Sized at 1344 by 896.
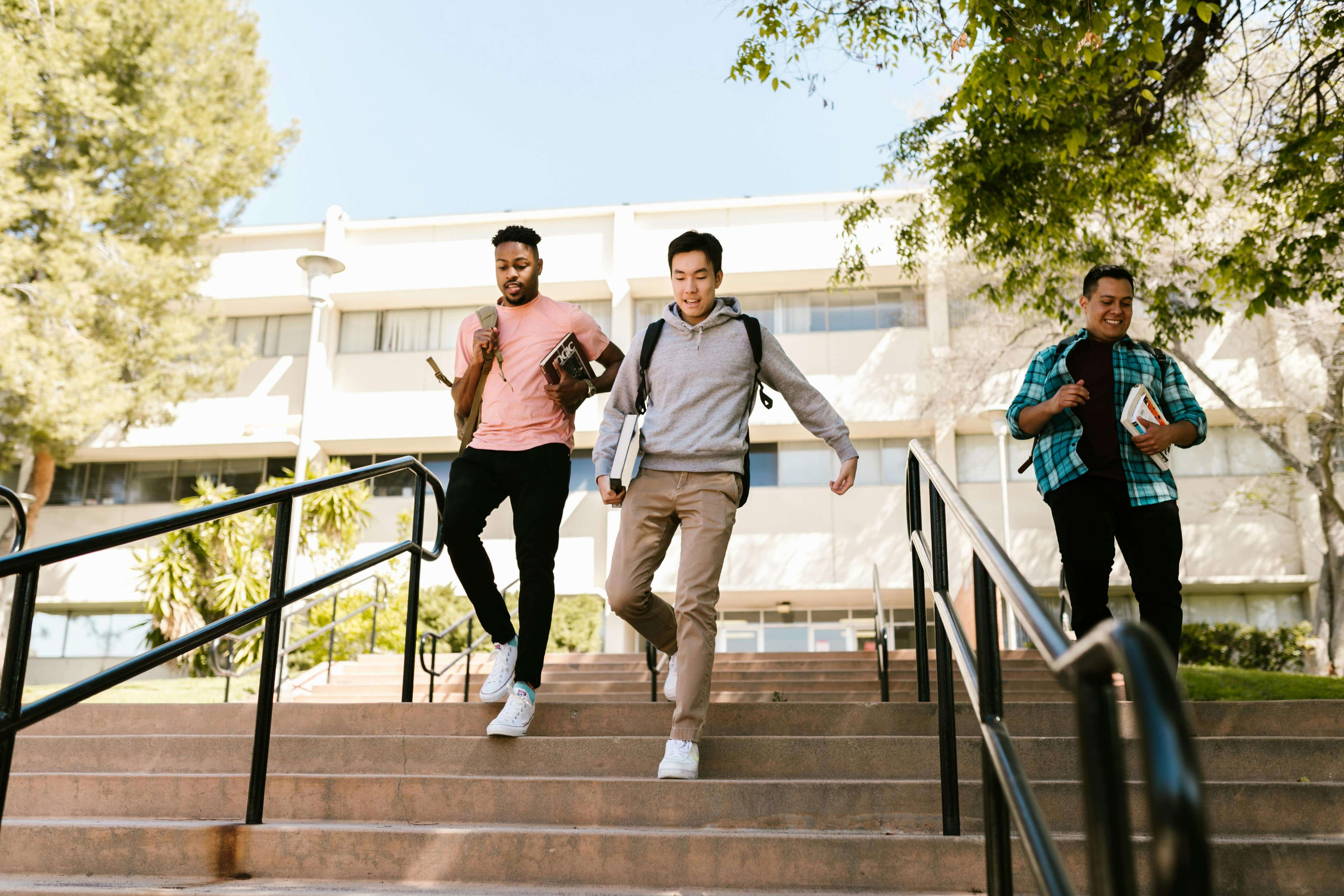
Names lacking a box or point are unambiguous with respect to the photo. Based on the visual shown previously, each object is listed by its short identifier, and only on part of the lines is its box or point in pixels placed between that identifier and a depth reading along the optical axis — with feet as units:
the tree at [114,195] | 53.83
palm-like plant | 49.08
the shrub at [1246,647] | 58.18
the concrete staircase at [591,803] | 9.11
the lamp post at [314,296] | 41.86
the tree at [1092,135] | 18.31
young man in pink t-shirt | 13.12
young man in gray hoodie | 12.07
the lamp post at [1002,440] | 46.09
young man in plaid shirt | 12.37
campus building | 62.95
